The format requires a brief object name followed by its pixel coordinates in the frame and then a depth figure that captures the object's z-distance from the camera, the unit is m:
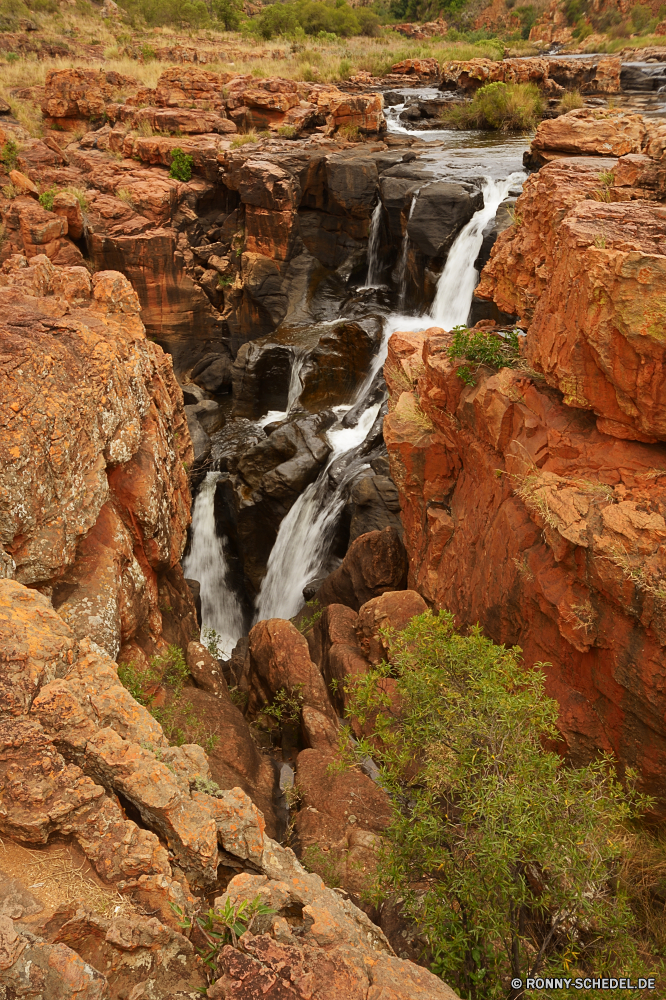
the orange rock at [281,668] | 8.66
